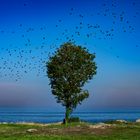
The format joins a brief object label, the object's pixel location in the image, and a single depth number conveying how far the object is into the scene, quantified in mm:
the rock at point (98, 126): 63791
